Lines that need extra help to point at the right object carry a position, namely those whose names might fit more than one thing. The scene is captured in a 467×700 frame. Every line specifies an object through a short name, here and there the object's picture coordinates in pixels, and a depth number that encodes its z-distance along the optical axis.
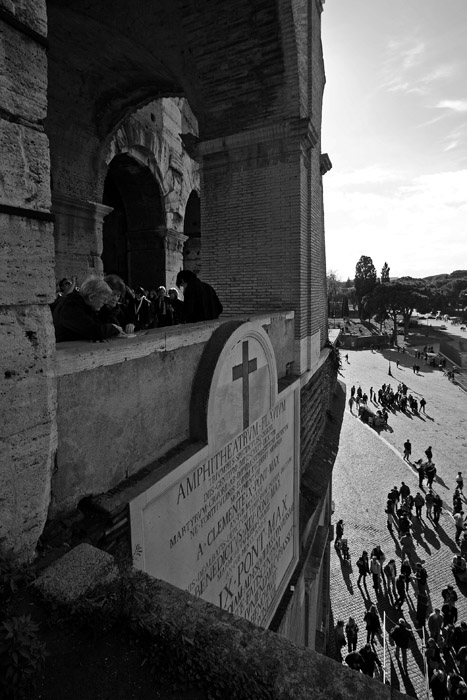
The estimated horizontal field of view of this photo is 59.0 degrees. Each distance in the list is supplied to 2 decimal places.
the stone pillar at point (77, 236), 8.02
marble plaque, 2.97
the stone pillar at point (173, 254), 10.53
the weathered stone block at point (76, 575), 1.78
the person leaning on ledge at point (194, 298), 4.58
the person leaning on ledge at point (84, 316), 2.66
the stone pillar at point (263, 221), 6.75
